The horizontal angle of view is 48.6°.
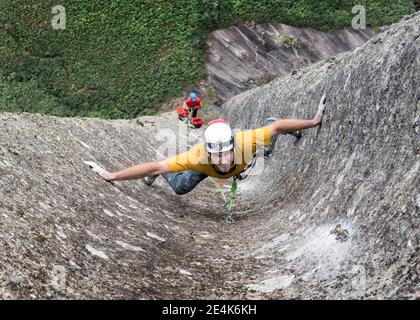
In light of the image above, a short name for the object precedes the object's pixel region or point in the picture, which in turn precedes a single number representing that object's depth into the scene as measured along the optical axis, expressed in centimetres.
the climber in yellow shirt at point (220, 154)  755
